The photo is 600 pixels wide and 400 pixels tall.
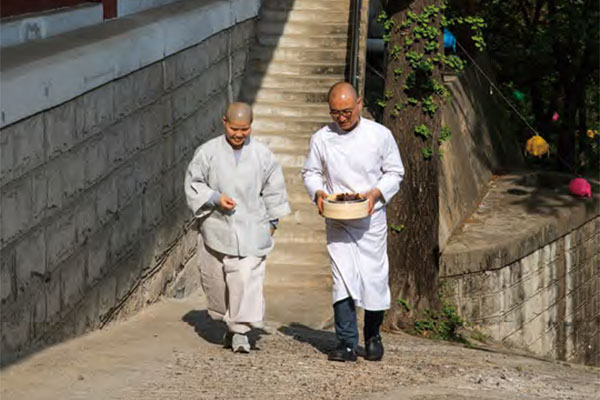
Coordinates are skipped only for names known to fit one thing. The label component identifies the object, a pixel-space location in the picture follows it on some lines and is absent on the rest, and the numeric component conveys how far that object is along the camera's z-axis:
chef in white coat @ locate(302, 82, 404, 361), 7.93
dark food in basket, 7.82
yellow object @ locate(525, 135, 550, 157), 15.34
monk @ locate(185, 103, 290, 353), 7.93
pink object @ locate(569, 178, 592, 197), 16.25
